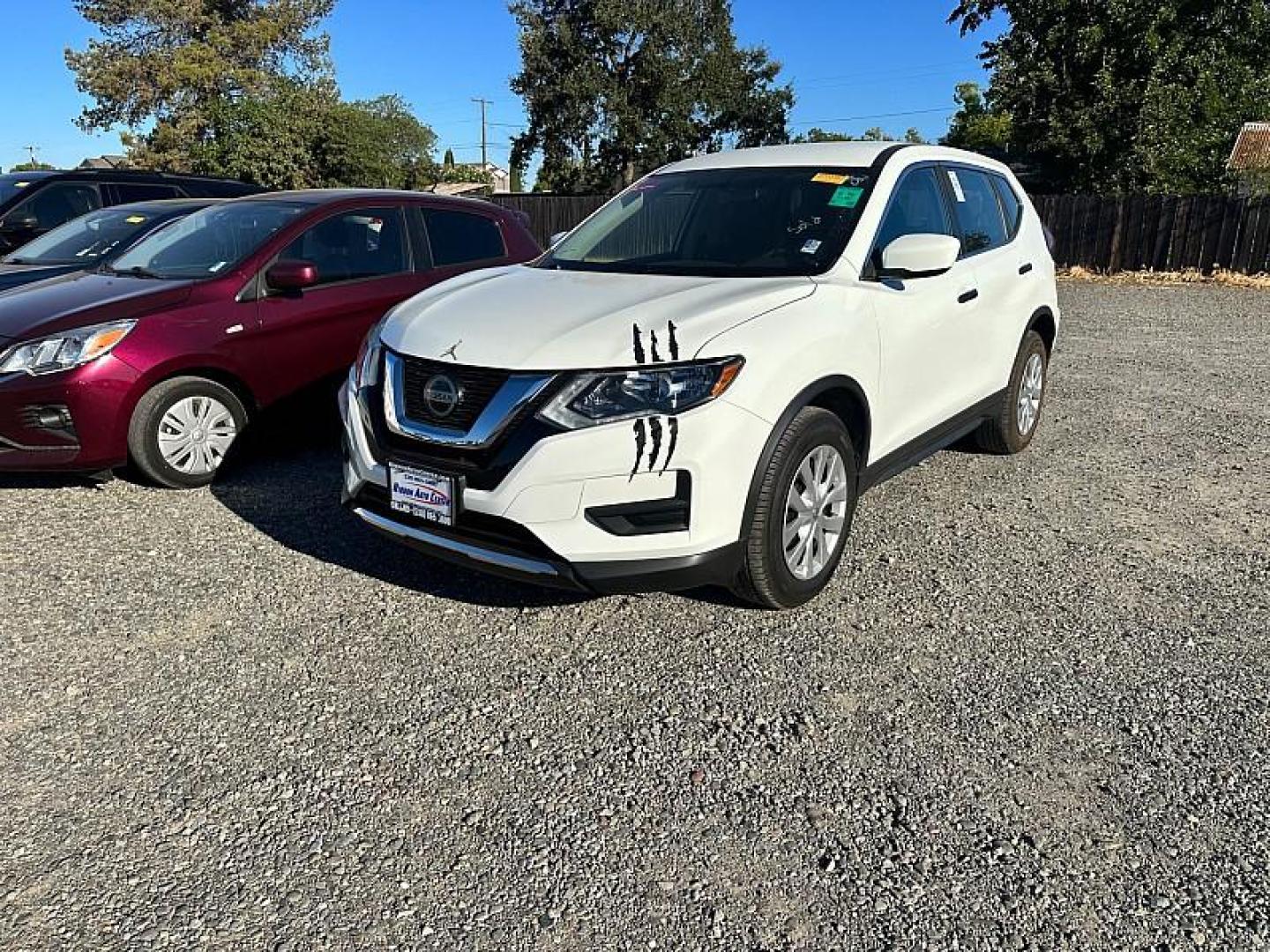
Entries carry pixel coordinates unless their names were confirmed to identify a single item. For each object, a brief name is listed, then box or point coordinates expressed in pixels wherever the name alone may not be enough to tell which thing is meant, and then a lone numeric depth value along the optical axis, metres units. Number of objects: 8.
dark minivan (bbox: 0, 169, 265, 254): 9.20
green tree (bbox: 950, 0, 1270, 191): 21.58
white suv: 3.18
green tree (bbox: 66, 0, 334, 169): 39.72
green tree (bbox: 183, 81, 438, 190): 35.47
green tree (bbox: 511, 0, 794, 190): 37.09
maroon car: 4.77
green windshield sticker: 4.16
